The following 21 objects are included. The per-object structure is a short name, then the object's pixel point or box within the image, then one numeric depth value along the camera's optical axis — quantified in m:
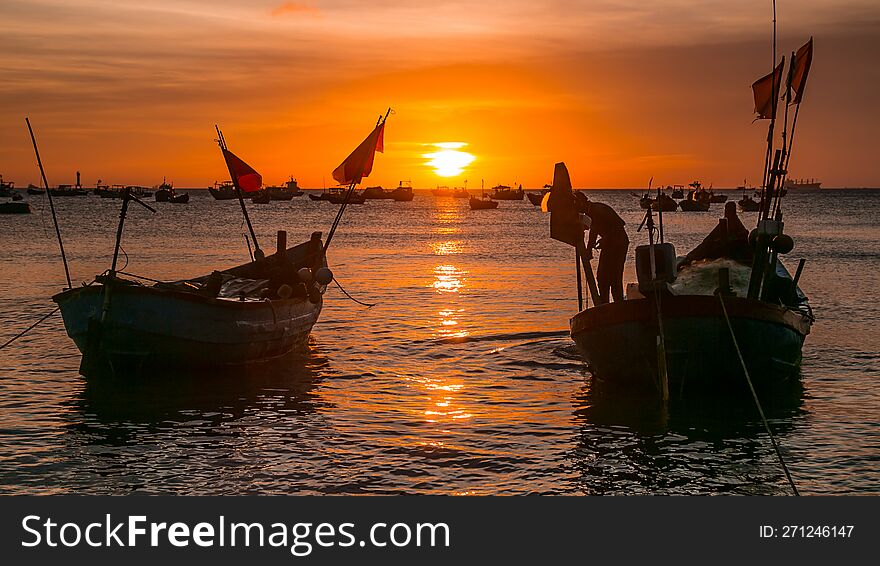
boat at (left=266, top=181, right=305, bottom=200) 199.12
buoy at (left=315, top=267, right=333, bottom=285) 19.34
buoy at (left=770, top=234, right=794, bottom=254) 15.16
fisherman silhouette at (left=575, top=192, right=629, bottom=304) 15.98
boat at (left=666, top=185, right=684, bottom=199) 173.14
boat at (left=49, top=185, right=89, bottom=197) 187.88
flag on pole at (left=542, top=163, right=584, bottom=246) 15.34
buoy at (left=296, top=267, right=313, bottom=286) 19.27
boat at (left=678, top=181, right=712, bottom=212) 135.38
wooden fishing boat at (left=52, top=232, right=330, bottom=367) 15.73
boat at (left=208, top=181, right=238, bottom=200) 180.00
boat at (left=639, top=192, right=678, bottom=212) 126.75
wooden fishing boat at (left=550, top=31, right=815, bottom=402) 13.83
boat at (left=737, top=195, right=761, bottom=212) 122.69
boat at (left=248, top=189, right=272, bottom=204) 168.62
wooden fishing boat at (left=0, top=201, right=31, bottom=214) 103.50
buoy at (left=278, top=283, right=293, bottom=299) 18.41
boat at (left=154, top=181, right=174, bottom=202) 161.62
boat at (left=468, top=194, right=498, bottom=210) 166.75
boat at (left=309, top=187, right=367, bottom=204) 184.71
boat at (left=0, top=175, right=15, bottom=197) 161.80
